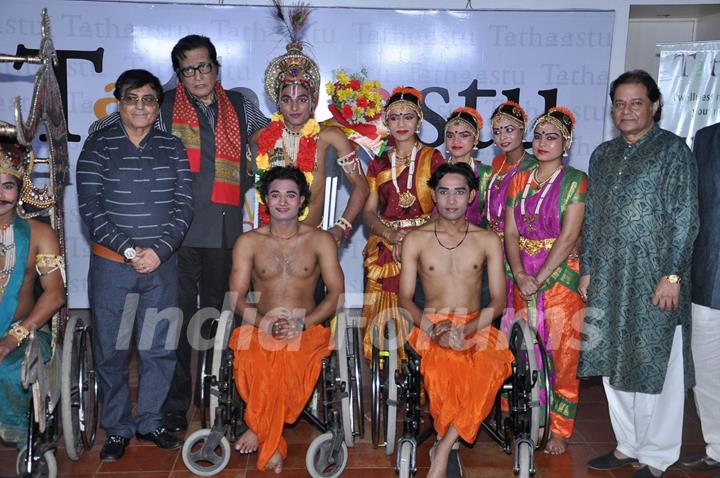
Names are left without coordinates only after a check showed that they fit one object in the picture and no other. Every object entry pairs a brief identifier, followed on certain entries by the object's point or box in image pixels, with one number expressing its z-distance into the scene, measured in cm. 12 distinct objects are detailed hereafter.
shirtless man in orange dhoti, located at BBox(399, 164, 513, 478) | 308
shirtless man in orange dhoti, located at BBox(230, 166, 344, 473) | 317
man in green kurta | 316
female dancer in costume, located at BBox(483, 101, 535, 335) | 387
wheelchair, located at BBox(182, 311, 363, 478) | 311
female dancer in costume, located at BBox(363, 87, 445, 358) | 387
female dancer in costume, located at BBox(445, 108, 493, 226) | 390
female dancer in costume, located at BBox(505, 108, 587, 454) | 352
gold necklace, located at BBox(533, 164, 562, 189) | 358
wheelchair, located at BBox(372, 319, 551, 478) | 305
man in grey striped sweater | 339
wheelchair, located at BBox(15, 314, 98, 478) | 293
